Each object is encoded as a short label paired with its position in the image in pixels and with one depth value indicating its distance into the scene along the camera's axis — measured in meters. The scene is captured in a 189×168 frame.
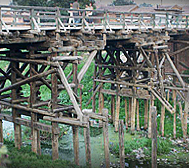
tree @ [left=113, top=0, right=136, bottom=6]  55.41
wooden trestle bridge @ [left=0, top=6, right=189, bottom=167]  10.39
